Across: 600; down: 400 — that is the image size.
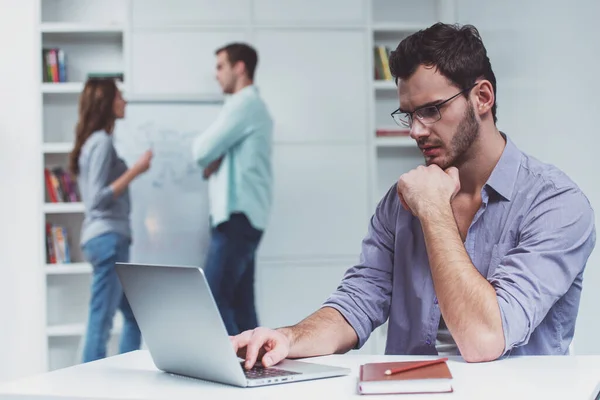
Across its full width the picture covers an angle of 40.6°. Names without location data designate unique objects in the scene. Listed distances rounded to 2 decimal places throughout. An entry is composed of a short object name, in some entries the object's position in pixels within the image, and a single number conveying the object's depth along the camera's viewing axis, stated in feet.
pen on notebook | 3.61
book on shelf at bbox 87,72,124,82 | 14.62
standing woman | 13.69
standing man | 13.38
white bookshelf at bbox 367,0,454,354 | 14.79
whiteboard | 13.87
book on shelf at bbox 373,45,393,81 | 14.96
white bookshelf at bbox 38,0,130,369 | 14.87
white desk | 3.51
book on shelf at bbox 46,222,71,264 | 14.55
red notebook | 3.47
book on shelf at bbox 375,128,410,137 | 14.92
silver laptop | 3.71
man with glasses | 4.67
